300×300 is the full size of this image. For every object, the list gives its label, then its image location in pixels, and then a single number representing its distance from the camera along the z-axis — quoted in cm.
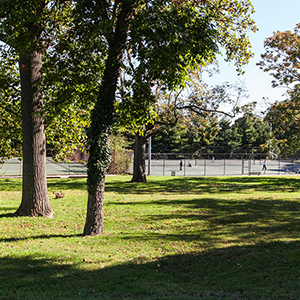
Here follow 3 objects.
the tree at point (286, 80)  2247
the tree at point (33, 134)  1234
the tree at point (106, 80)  979
